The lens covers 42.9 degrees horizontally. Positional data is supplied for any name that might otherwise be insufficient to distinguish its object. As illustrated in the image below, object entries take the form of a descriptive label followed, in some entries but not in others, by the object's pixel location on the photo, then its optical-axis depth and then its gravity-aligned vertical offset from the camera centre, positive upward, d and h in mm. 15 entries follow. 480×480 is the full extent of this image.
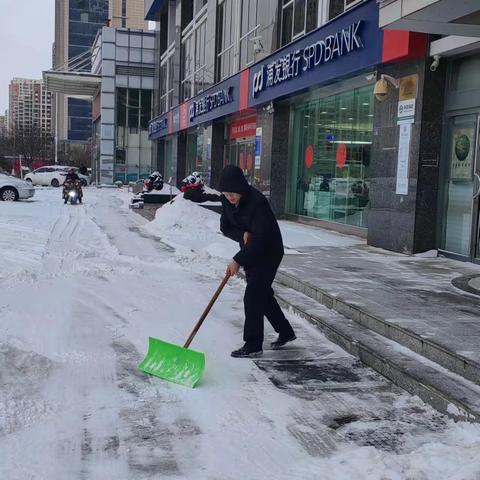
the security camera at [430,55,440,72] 10148 +1944
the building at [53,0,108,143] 123188 +27818
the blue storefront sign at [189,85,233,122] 21688 +2729
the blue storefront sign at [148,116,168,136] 35044 +2653
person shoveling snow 5219 -613
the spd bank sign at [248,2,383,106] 11742 +2701
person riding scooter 25703 -718
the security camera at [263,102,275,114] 17891 +1949
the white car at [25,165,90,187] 45500 -878
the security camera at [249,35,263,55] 19094 +4025
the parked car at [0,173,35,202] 23781 -991
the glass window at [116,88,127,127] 53938 +5427
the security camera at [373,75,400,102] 11156 +1711
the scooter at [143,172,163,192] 26391 -618
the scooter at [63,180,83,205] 25562 -1100
